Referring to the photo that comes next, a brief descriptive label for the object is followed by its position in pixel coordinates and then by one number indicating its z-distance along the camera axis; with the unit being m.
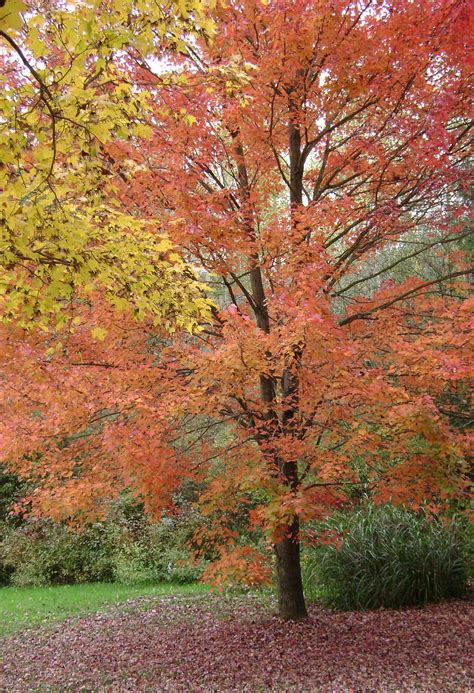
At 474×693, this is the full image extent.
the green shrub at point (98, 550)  11.16
